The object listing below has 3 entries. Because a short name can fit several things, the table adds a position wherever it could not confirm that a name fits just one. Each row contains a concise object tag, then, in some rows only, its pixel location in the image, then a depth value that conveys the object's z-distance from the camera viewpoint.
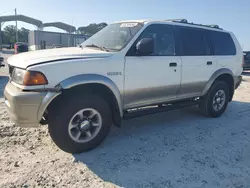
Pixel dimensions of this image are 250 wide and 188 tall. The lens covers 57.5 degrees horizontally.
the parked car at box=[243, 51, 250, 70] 14.78
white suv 2.96
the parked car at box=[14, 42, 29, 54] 20.22
